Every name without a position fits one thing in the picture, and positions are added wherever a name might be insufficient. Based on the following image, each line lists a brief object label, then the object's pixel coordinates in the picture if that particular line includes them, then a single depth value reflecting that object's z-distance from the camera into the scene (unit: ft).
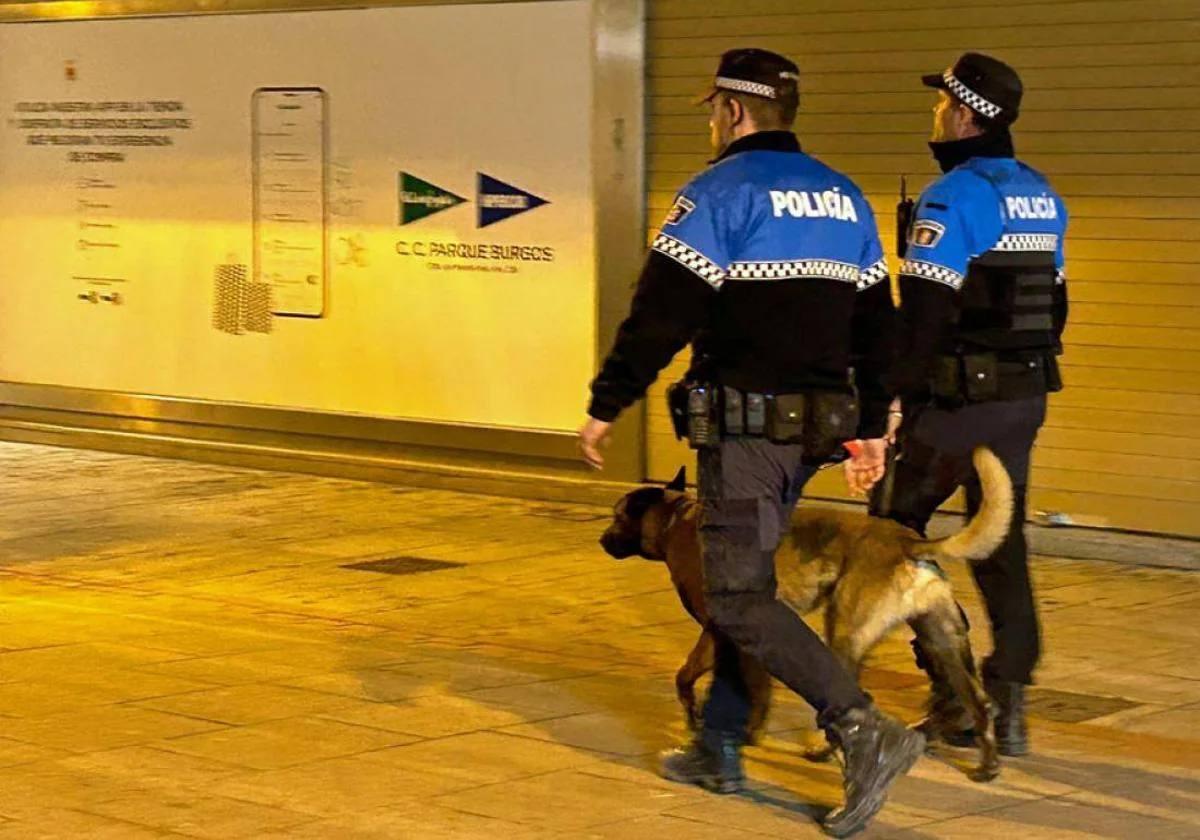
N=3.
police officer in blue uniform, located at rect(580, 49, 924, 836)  38.78
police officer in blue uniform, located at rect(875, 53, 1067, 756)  43.96
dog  41.50
